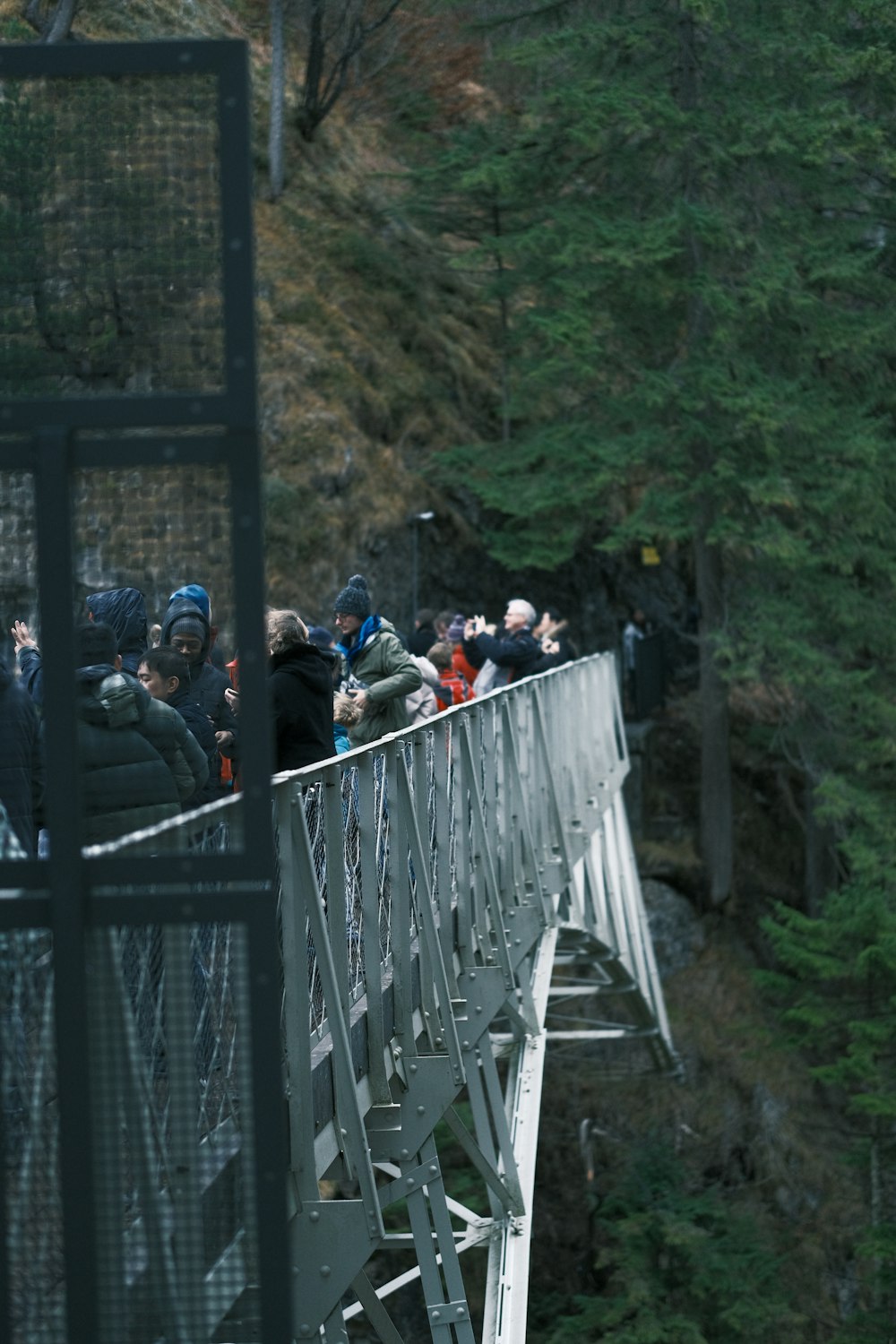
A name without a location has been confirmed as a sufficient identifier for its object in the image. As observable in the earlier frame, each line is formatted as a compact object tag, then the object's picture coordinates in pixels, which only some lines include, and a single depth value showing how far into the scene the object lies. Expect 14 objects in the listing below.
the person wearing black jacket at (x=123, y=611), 5.99
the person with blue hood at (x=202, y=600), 5.71
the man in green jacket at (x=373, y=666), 14.31
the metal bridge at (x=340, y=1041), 5.43
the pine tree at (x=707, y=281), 38.94
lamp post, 46.56
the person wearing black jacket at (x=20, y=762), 5.68
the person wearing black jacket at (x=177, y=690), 6.83
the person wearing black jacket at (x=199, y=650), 6.13
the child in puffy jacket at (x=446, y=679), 20.44
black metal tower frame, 5.28
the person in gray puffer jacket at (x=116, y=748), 5.50
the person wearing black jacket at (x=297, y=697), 11.17
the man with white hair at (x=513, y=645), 22.16
